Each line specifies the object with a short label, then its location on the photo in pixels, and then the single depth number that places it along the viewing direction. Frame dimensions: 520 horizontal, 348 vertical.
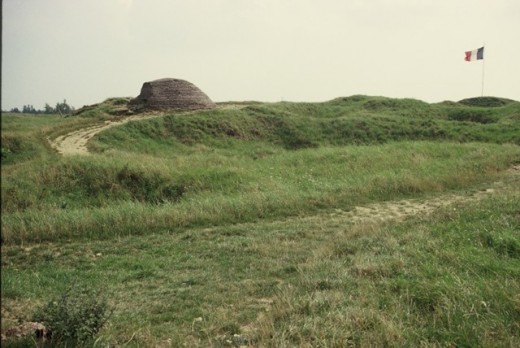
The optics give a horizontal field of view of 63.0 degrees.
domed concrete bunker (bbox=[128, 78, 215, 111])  30.12
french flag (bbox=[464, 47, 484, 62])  36.59
